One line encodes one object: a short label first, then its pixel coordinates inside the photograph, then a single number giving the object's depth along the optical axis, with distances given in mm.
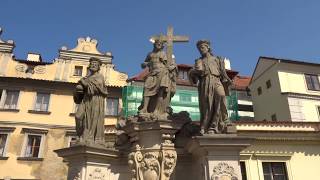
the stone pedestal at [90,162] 6652
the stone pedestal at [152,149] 6602
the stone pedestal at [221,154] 6090
